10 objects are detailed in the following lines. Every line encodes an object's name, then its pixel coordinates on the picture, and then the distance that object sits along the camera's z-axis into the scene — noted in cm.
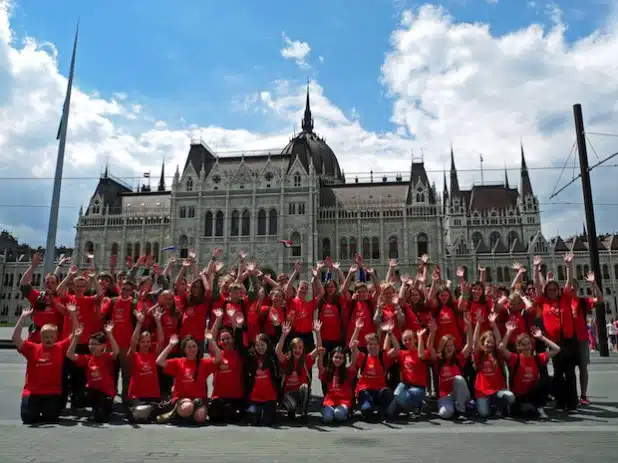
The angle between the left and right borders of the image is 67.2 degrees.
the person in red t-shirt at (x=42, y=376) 629
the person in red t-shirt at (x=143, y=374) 659
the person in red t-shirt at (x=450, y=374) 697
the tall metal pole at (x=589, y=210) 1566
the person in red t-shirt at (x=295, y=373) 684
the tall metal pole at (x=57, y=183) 1625
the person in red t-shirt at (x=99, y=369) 663
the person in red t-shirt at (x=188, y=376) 647
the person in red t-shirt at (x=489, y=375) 690
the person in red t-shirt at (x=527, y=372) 696
